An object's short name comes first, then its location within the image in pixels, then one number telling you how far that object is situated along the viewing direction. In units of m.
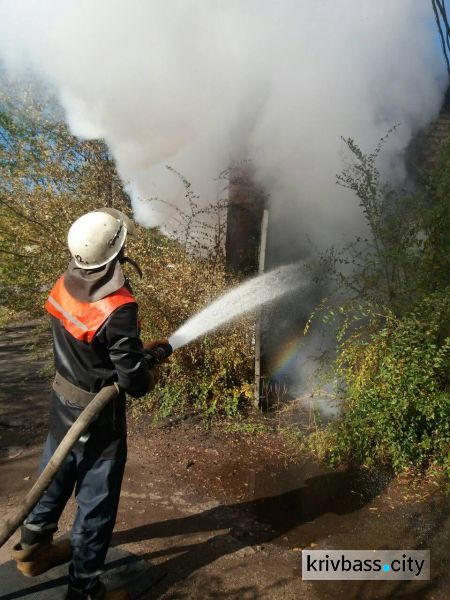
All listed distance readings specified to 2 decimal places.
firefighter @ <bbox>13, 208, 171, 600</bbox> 2.38
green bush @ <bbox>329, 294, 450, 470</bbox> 3.51
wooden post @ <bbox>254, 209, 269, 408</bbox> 4.97
